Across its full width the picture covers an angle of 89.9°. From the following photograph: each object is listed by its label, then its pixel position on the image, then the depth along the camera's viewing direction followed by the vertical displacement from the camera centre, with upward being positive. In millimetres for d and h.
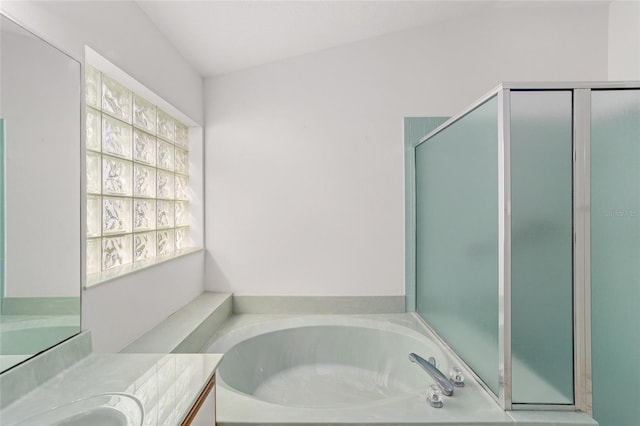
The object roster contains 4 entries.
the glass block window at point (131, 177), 1466 +196
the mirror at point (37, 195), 886 +54
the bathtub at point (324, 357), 1832 -901
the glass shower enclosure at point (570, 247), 1116 -119
